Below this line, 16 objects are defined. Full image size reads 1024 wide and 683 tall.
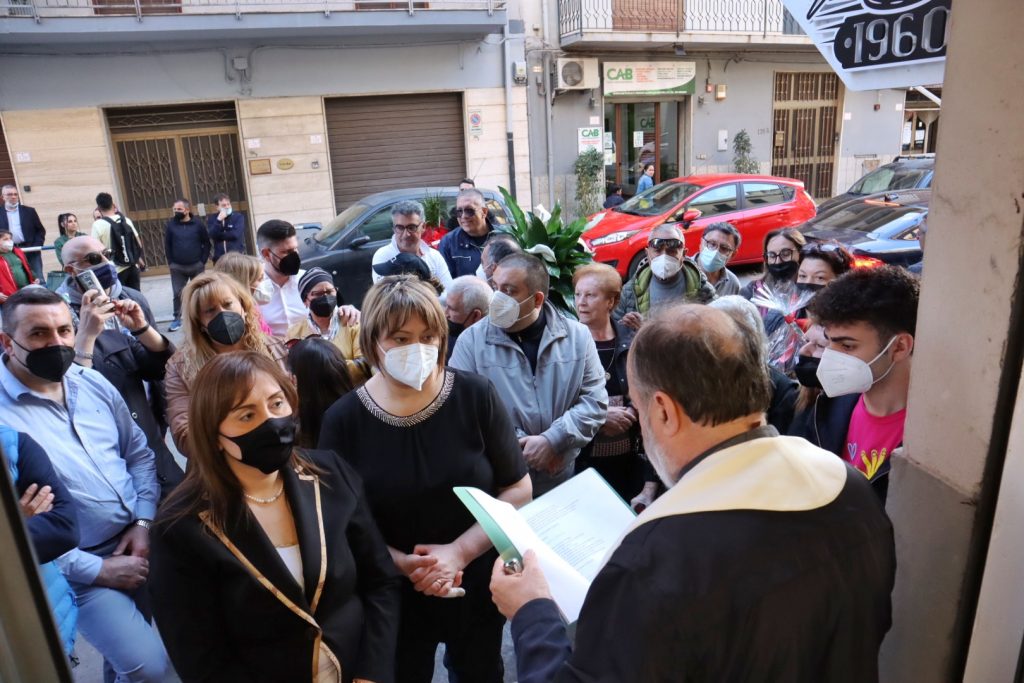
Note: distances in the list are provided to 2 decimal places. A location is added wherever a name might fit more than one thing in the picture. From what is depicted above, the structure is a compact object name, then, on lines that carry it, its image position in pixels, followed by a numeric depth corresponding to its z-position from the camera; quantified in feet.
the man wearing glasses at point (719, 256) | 15.17
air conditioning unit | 48.47
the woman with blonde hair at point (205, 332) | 9.64
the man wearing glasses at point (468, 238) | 18.28
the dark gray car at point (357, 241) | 27.78
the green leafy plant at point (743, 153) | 54.70
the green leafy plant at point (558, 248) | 12.48
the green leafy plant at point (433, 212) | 23.17
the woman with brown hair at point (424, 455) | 7.17
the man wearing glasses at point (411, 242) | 15.99
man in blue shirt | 7.69
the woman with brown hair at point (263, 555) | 5.52
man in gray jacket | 9.43
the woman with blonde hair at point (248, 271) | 12.05
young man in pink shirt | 6.69
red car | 32.14
